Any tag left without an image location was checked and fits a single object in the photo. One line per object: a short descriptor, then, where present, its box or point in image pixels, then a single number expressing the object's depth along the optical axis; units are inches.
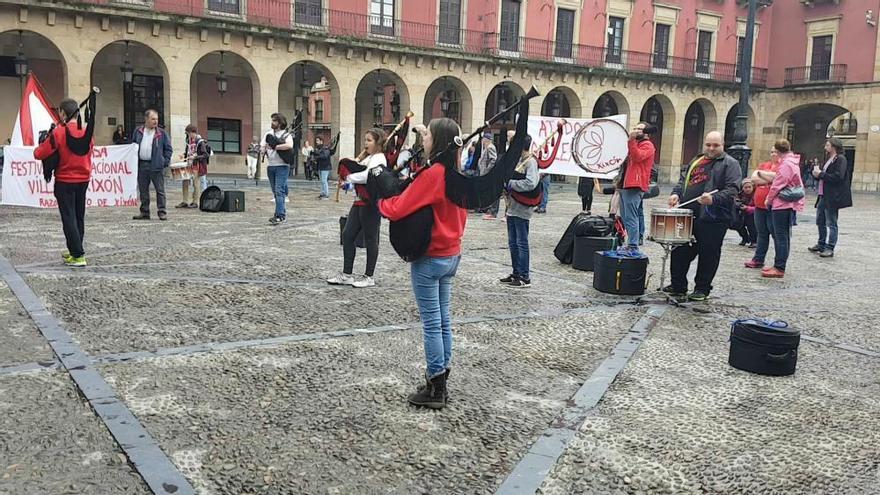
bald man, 265.6
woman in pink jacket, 349.7
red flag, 452.4
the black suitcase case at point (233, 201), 558.3
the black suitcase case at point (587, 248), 345.1
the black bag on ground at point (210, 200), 556.1
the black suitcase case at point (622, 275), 291.1
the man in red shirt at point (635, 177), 338.6
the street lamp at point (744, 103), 553.5
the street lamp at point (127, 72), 917.2
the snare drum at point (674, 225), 261.7
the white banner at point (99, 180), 434.0
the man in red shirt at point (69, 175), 294.0
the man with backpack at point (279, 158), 446.0
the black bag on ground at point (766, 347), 195.2
